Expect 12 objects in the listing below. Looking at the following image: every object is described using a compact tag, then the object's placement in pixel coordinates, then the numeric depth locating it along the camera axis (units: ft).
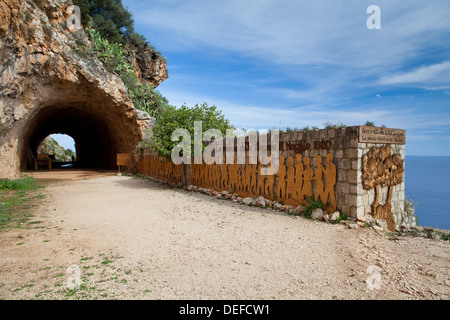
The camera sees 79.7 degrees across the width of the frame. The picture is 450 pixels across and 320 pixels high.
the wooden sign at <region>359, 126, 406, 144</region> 20.93
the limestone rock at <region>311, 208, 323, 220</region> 22.22
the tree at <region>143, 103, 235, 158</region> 38.40
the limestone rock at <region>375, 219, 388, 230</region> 20.70
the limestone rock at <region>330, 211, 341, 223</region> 21.06
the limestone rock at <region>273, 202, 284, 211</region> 25.64
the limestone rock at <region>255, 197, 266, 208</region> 27.25
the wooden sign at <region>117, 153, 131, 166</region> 60.49
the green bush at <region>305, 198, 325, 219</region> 22.75
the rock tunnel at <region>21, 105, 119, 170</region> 63.04
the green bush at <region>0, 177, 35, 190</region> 35.63
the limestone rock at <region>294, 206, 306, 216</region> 23.71
